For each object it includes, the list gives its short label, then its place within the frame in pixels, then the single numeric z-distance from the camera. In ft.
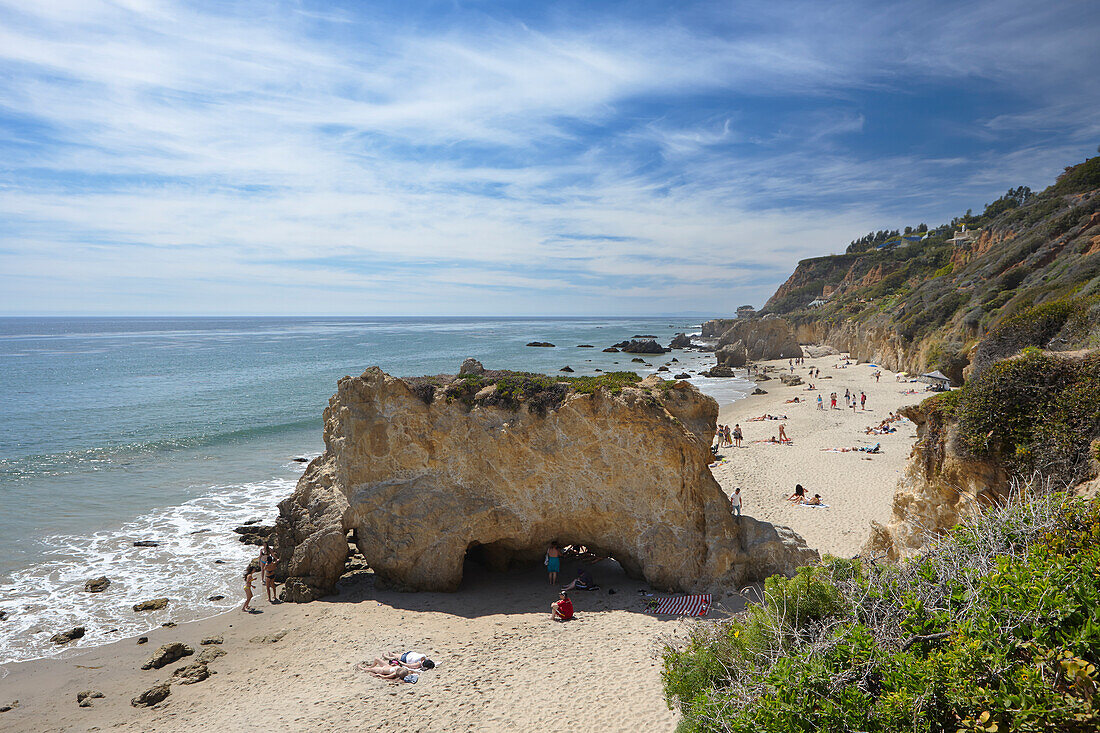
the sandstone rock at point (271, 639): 40.68
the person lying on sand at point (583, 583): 44.16
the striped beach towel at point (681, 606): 38.36
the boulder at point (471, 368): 53.98
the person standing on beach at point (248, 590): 45.62
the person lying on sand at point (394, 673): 33.04
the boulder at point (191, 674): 36.33
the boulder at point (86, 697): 34.65
